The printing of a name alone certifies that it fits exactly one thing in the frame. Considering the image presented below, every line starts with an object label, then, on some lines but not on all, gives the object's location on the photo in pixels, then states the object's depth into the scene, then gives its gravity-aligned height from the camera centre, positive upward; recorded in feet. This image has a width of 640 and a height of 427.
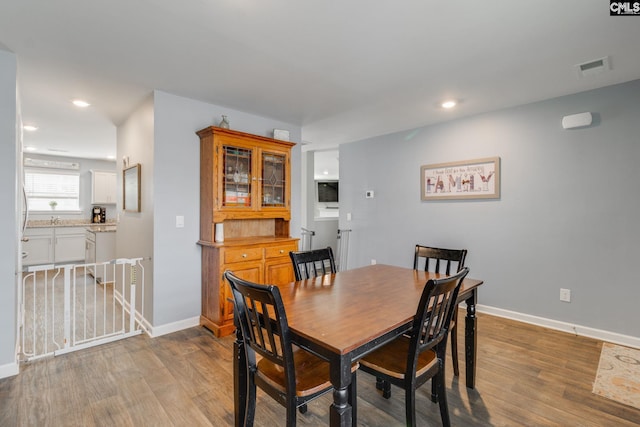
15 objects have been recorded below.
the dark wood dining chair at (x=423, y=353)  4.71 -2.51
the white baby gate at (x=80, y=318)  8.73 -3.75
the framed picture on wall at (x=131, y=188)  10.91 +1.00
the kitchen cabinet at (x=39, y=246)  19.39 -1.98
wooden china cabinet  9.98 +0.16
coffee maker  22.15 -0.01
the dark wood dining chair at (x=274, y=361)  4.19 -2.37
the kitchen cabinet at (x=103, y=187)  21.85 +1.99
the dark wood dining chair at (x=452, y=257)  7.45 -1.16
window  20.98 +1.77
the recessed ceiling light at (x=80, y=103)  10.66 +3.97
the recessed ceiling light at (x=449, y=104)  10.70 +3.88
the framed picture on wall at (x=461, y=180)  11.68 +1.36
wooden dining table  3.88 -1.61
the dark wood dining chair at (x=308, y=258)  7.36 -1.12
